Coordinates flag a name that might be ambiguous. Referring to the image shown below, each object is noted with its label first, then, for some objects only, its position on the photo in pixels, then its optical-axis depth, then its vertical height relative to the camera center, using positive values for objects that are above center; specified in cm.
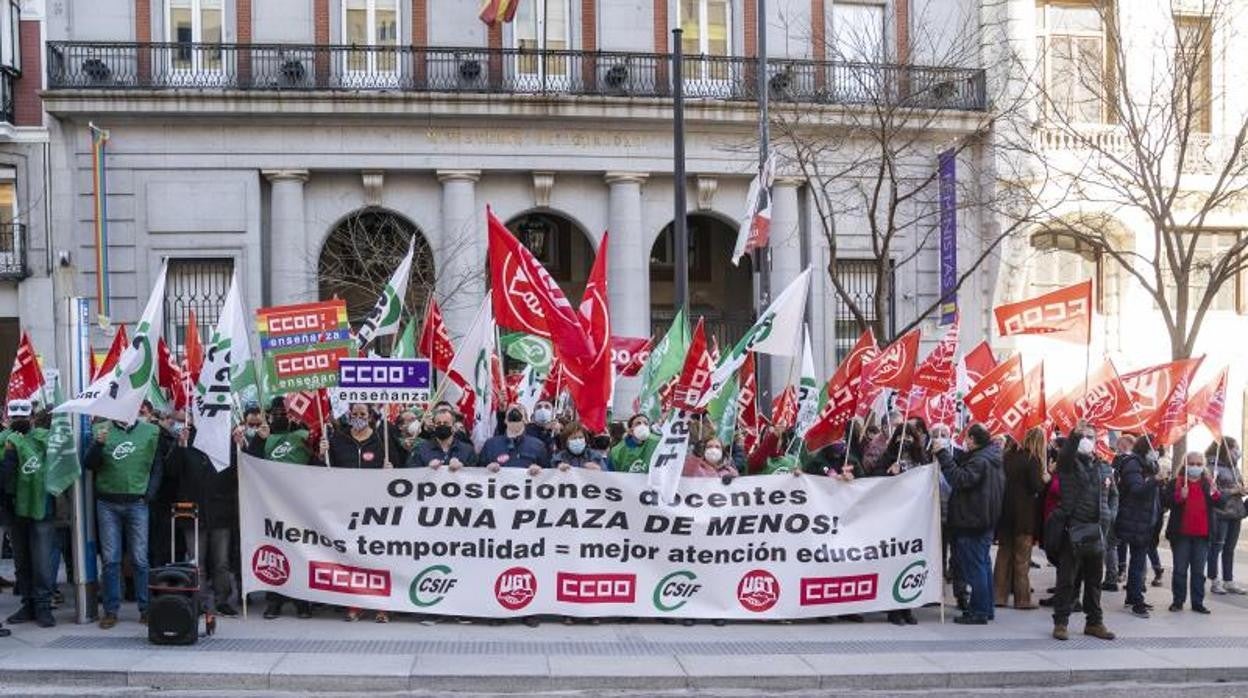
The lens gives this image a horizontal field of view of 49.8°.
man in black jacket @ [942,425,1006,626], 1211 -156
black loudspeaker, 1045 -200
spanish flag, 2494 +620
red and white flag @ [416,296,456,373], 1595 +5
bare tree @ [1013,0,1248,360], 2375 +392
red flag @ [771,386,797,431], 1622 -85
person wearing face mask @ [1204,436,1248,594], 1388 -184
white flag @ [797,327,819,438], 1470 -66
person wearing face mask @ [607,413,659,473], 1274 -104
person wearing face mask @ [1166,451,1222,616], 1312 -192
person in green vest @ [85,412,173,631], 1137 -120
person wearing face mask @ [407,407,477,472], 1215 -97
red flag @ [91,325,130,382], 1335 +2
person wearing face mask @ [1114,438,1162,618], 1305 -178
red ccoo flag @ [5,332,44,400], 1411 -25
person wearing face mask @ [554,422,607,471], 1220 -102
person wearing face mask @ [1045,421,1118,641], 1152 -169
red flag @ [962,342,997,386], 1602 -32
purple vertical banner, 2262 +209
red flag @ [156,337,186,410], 1455 -32
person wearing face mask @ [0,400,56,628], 1129 -142
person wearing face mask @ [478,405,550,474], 1218 -95
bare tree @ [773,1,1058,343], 2436 +377
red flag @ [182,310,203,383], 1541 -4
